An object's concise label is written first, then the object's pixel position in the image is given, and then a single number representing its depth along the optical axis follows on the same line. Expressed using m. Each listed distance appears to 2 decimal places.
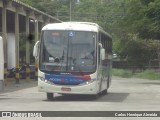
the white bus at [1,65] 20.64
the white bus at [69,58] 21.31
